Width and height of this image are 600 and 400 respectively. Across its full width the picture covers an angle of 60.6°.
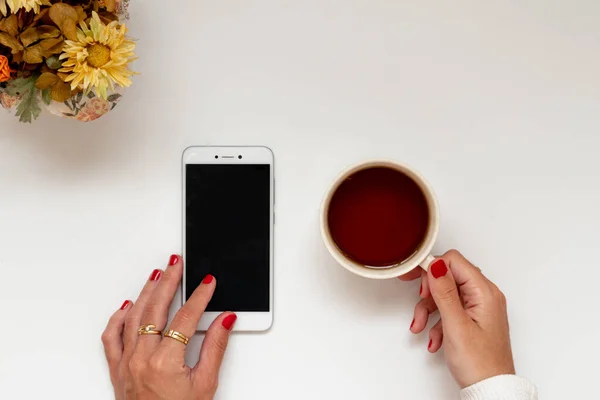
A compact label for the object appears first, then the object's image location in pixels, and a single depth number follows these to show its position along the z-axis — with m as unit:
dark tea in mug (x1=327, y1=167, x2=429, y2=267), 0.66
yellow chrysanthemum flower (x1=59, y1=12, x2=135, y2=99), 0.59
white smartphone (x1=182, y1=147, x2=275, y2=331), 0.72
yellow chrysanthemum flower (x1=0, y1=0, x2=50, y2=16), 0.57
